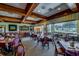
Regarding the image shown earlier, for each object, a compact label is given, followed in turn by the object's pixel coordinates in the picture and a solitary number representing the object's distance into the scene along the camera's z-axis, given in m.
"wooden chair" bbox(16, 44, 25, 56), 1.03
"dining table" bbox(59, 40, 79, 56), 0.99
